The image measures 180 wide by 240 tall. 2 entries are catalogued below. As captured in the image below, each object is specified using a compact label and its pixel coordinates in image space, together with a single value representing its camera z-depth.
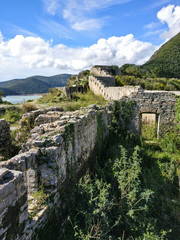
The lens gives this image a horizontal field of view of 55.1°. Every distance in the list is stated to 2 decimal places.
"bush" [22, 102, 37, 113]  12.05
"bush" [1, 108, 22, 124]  10.93
